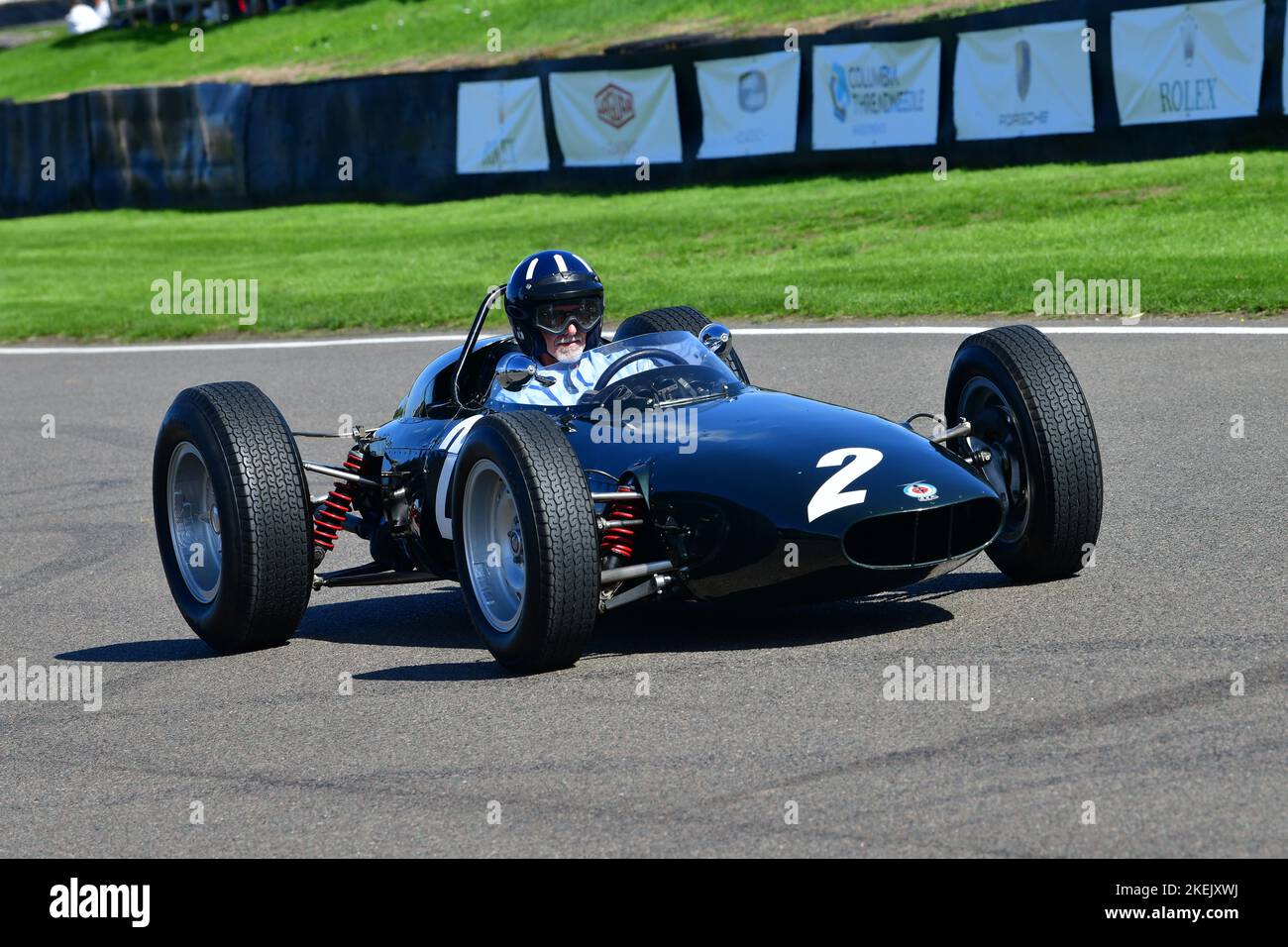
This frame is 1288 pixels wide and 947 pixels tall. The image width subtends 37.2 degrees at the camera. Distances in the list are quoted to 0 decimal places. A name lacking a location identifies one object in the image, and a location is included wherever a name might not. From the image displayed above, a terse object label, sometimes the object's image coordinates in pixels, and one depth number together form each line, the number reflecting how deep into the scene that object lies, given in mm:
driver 7840
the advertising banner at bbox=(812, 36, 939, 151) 22062
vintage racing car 6406
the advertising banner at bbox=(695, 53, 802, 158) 23562
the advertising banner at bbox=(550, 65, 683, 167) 24656
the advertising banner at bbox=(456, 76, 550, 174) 26094
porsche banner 20797
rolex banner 19469
